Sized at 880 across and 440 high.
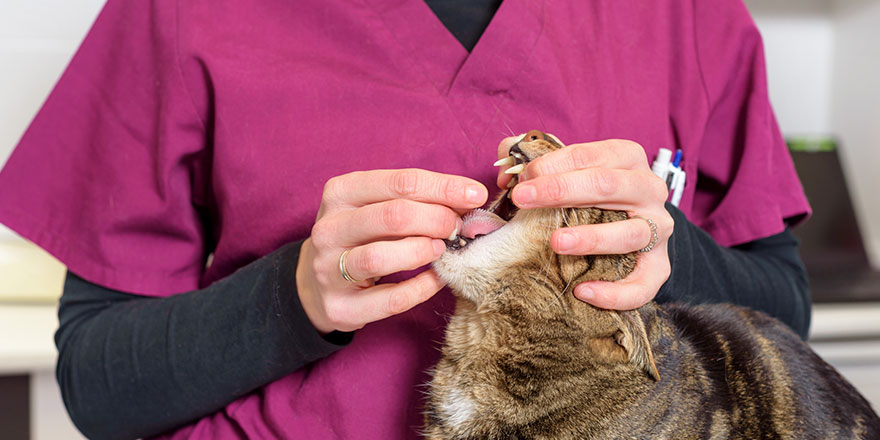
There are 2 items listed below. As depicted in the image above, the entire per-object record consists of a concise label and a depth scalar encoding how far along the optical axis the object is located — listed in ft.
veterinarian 2.70
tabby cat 2.45
